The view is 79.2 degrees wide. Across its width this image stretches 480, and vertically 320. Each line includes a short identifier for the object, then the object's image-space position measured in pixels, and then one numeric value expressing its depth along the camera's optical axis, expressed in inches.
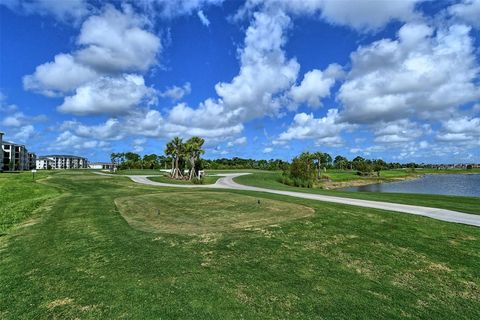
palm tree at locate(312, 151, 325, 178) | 2233.8
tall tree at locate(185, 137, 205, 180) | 1759.7
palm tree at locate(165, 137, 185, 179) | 1868.8
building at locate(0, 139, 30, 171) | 3751.7
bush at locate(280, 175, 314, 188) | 1676.9
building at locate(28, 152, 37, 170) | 5565.9
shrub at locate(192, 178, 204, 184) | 1513.8
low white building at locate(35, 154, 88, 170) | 6722.4
